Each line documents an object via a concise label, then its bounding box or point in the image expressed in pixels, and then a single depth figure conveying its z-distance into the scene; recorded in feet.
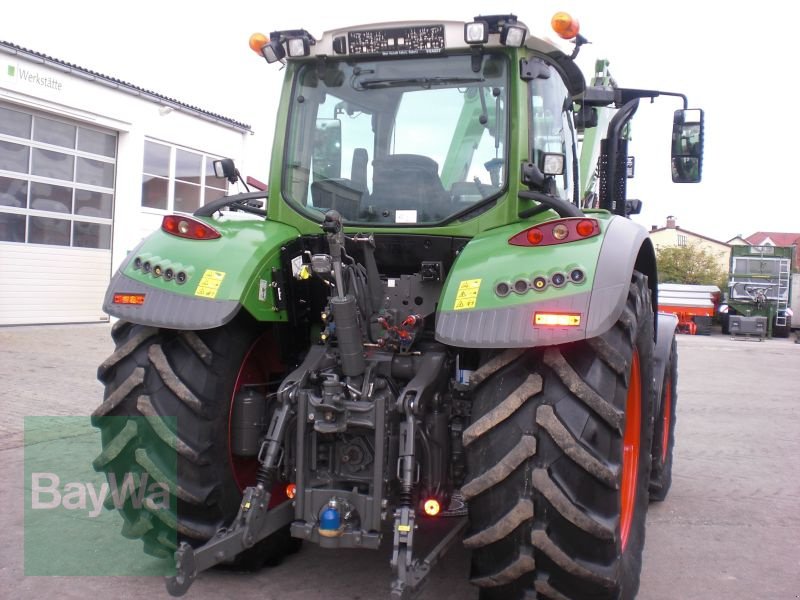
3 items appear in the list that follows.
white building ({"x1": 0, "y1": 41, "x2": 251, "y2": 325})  45.60
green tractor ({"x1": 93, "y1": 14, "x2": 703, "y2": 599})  9.41
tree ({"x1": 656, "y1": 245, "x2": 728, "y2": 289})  149.28
